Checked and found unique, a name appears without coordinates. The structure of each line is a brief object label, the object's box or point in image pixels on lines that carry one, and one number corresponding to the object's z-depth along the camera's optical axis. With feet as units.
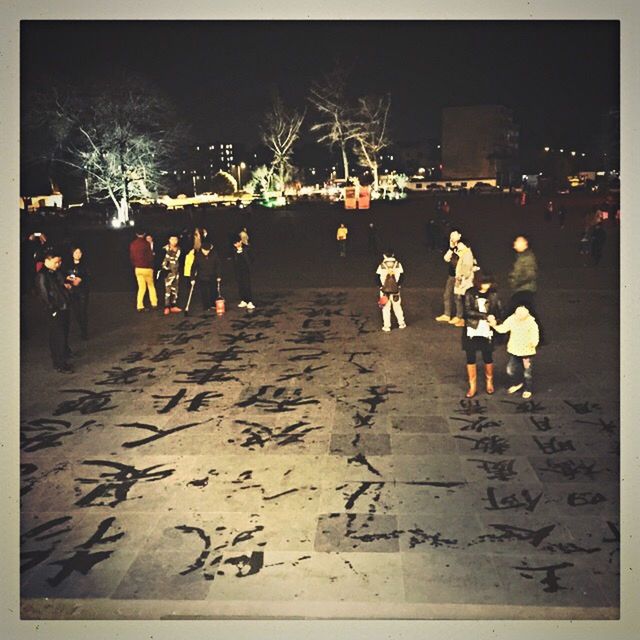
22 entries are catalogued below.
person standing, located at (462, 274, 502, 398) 31.09
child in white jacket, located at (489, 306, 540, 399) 31.12
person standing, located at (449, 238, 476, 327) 44.57
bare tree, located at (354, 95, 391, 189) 241.14
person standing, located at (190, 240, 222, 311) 52.90
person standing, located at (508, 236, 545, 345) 37.76
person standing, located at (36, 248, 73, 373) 36.96
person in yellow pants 52.75
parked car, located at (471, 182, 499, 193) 273.03
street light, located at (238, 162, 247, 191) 386.52
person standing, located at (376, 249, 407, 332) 44.65
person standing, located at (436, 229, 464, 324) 45.39
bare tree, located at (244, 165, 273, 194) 291.79
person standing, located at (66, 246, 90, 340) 43.96
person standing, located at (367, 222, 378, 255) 95.94
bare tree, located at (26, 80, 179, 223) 147.74
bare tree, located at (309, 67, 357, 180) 221.46
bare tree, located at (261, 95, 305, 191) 257.34
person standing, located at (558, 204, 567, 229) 117.29
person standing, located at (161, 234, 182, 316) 52.29
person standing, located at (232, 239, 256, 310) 54.29
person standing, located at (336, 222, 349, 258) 93.91
